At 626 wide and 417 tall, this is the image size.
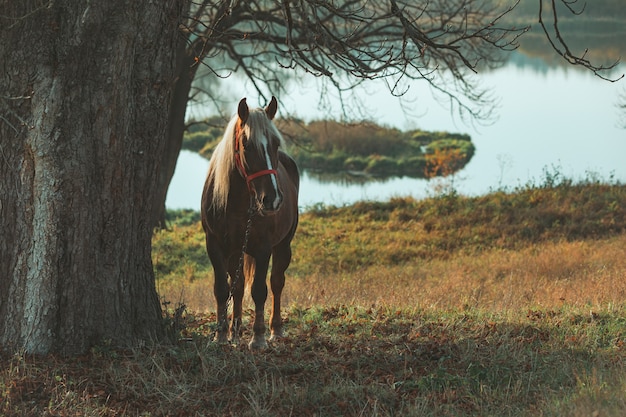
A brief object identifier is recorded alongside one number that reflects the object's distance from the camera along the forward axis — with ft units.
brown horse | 44.01
